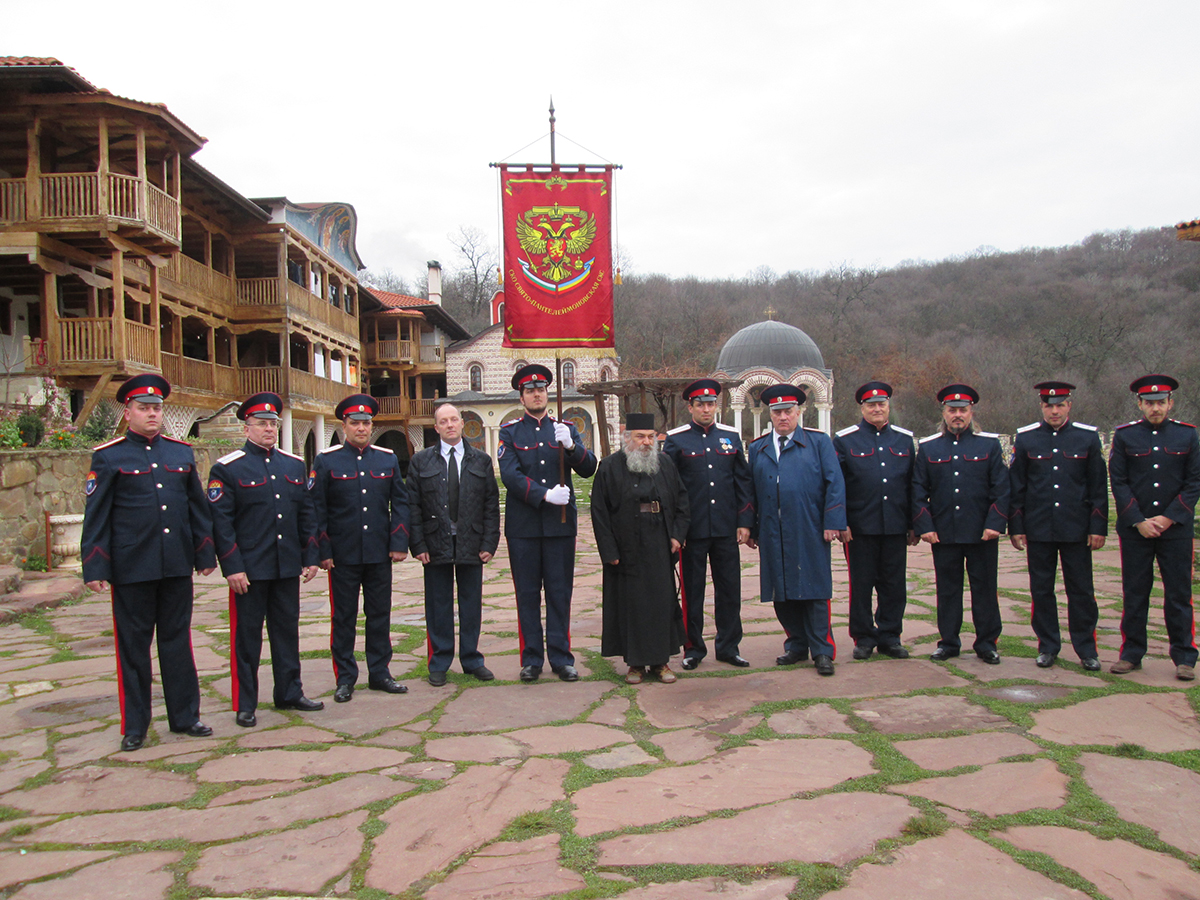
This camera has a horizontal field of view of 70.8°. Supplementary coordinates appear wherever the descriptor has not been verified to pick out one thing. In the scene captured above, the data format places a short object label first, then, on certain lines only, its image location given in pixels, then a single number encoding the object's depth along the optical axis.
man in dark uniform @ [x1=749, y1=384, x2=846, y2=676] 5.45
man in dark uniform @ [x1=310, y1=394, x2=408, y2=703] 5.06
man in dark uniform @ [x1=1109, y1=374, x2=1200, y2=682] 5.01
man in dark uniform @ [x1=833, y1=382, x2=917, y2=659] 5.62
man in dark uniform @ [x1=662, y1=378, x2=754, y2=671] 5.59
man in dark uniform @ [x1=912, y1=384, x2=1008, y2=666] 5.43
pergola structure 16.48
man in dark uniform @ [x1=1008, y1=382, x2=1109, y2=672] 5.21
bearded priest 5.11
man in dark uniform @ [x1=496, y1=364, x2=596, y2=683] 5.34
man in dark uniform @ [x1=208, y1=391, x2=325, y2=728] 4.60
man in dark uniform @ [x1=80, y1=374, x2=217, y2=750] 4.20
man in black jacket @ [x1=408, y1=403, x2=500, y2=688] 5.29
